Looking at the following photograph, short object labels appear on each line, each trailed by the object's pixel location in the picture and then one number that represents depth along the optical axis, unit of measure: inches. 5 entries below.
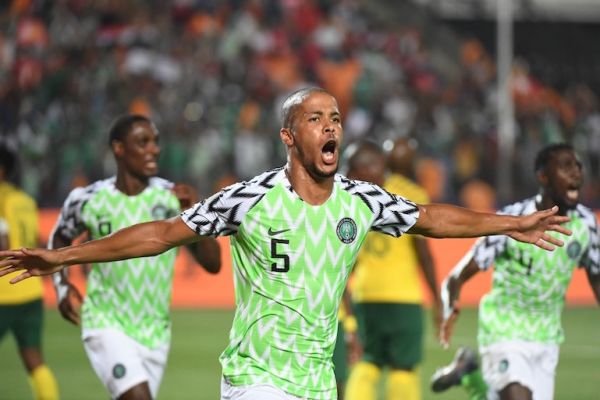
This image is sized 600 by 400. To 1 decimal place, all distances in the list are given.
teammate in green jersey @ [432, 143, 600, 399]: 602.5
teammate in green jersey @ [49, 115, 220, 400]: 586.2
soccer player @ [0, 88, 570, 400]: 438.3
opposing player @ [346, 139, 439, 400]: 749.9
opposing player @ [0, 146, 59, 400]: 773.3
